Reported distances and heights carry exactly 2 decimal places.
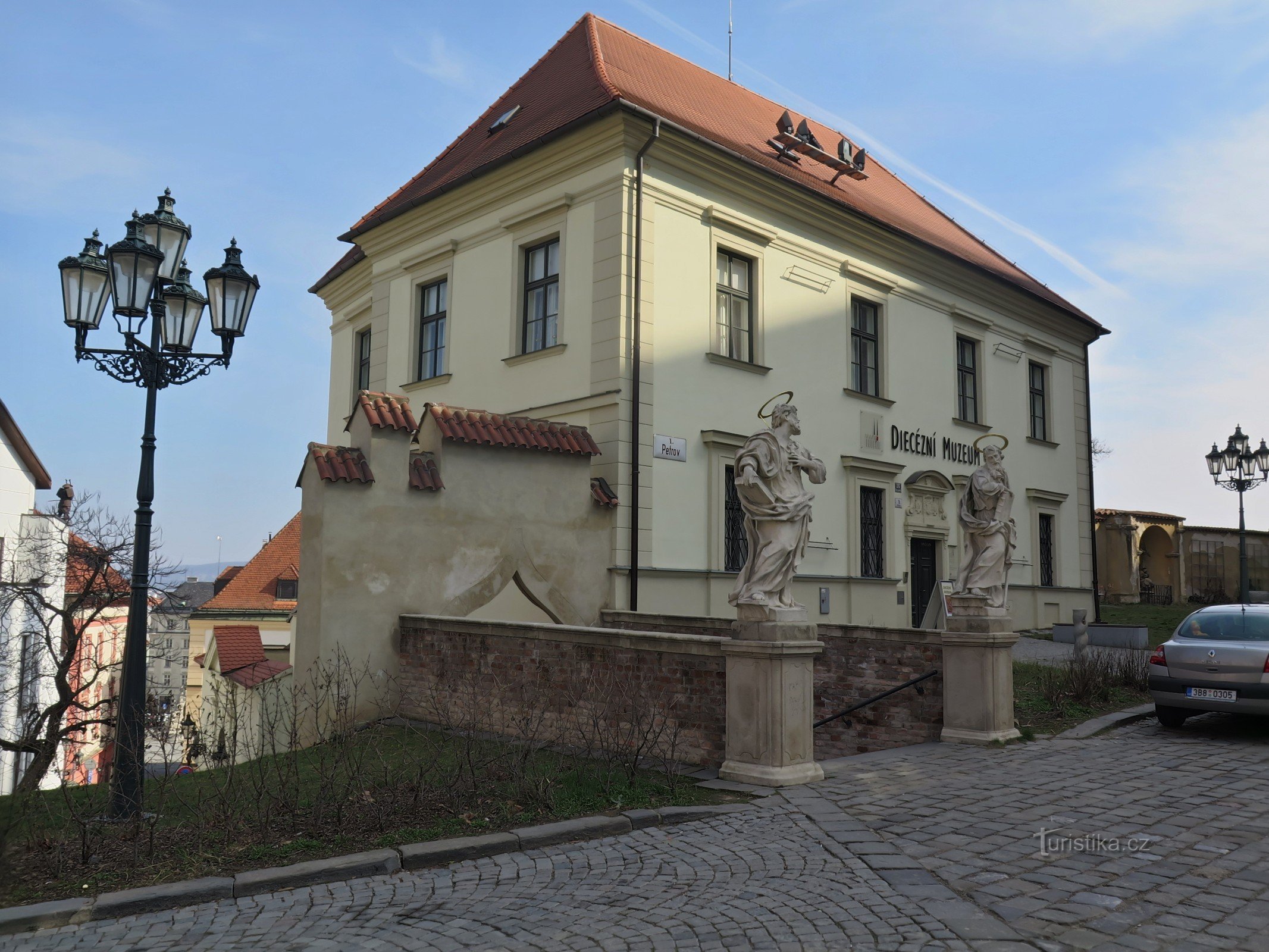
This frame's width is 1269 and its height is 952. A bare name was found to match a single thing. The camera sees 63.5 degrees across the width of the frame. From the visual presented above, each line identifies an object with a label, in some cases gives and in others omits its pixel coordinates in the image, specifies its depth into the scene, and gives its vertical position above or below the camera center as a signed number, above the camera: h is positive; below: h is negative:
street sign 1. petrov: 16.97 +2.42
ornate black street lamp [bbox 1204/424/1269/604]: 22.70 +3.10
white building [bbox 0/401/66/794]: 21.95 +0.94
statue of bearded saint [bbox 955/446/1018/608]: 11.71 +0.77
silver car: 11.28 -0.74
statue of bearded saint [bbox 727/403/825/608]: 9.11 +0.78
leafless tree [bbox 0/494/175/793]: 11.08 -0.57
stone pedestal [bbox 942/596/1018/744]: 11.01 -0.86
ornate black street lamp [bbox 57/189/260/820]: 7.84 +2.28
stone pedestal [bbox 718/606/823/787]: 8.66 -0.88
